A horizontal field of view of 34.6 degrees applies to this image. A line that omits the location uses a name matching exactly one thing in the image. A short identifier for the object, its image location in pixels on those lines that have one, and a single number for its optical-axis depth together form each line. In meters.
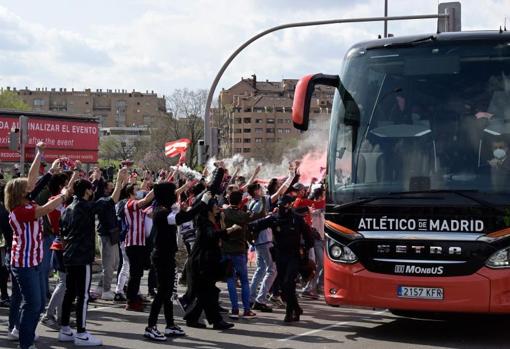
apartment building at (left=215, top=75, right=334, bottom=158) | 152.62
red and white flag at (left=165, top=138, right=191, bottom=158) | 20.55
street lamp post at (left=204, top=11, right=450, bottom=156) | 20.88
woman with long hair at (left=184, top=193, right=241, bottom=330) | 10.57
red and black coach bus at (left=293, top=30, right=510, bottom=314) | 8.86
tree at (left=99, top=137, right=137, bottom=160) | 95.25
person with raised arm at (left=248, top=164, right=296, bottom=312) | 12.44
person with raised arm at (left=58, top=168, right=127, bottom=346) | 9.35
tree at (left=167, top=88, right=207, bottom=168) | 72.69
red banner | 43.03
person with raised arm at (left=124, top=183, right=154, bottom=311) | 12.12
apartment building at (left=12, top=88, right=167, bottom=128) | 188.75
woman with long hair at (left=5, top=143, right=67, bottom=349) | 8.41
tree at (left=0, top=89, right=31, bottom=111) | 87.25
